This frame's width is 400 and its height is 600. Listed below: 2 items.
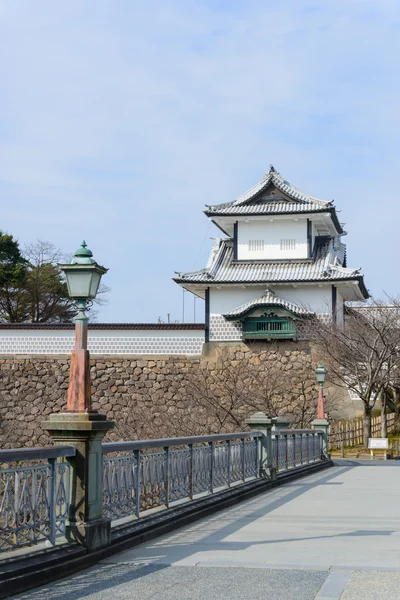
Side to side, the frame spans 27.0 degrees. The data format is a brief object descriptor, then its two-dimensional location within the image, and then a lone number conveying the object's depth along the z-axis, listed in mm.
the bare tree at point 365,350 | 32500
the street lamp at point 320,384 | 24719
